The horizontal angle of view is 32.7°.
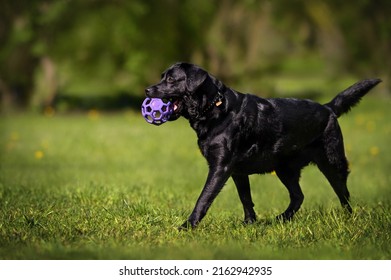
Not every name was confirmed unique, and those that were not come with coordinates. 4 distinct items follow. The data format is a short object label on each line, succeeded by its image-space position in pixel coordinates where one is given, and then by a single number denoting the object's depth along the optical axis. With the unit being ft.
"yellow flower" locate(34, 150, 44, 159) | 36.20
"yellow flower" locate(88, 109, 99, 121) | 58.82
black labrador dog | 18.88
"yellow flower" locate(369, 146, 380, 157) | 41.25
